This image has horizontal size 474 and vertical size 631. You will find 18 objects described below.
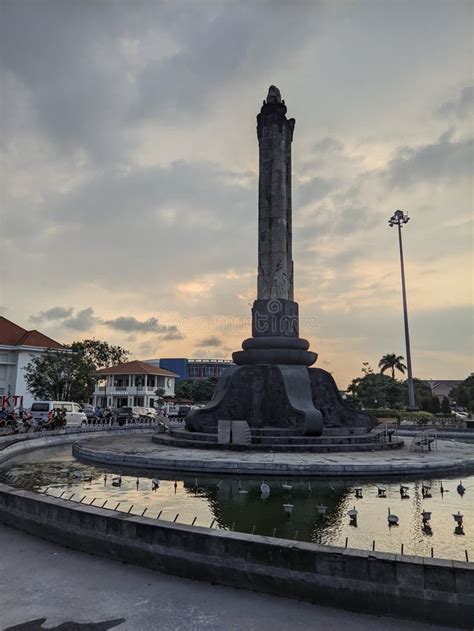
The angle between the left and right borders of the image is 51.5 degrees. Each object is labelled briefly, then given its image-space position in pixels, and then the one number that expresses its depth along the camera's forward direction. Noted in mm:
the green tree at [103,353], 59503
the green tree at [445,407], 50325
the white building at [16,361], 49844
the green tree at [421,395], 51938
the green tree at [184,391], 79062
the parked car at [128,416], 29266
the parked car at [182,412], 33825
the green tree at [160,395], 64106
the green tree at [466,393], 62812
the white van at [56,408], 25970
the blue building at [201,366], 112875
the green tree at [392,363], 79562
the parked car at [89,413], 30500
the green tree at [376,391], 54062
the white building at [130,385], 63688
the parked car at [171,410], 44906
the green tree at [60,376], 41750
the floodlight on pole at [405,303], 37688
